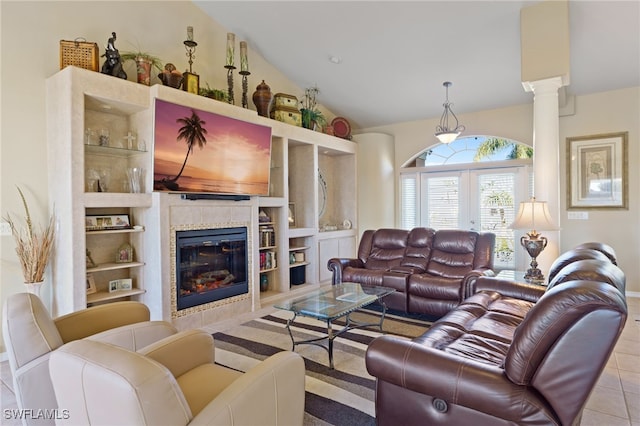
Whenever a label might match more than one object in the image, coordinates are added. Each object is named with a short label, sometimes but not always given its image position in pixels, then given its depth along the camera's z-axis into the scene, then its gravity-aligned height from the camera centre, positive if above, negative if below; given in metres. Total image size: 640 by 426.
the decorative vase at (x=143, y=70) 3.71 +1.49
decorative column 3.87 +0.58
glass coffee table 2.87 -0.78
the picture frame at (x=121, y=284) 3.68 -0.69
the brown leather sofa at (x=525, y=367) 1.41 -0.70
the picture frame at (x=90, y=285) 3.51 -0.66
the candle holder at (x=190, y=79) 4.04 +1.52
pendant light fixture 4.96 +1.52
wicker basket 3.28 +1.48
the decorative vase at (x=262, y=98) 4.95 +1.58
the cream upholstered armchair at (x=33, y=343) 1.70 -0.64
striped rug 2.25 -1.20
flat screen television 3.63 +0.69
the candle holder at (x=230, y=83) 4.55 +1.66
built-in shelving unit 3.18 +0.24
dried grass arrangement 3.08 -0.24
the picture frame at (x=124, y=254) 3.79 -0.39
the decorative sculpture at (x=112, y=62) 3.48 +1.48
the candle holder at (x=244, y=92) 4.84 +1.62
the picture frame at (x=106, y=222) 3.41 -0.05
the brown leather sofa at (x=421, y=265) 3.92 -0.65
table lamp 3.51 -0.15
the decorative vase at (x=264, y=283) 5.41 -1.02
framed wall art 5.05 +0.53
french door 5.97 +0.18
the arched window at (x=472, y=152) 6.00 +1.03
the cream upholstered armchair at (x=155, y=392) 1.05 -0.59
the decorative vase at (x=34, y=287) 3.09 -0.59
